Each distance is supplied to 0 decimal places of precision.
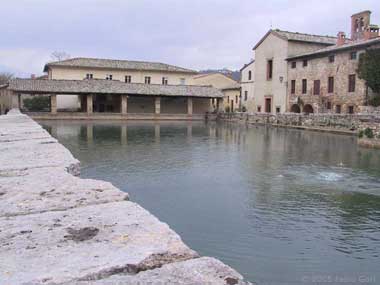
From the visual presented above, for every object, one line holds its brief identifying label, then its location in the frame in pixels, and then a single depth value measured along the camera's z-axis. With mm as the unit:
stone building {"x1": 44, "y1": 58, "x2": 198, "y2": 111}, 44938
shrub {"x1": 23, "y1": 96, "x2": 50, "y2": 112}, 46262
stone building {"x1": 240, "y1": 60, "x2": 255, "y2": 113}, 43156
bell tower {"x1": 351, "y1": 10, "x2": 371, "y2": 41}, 35281
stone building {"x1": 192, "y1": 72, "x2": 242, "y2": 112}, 50819
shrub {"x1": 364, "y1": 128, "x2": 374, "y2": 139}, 17661
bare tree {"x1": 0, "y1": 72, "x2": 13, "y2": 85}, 64137
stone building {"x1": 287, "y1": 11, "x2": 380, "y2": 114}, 29938
